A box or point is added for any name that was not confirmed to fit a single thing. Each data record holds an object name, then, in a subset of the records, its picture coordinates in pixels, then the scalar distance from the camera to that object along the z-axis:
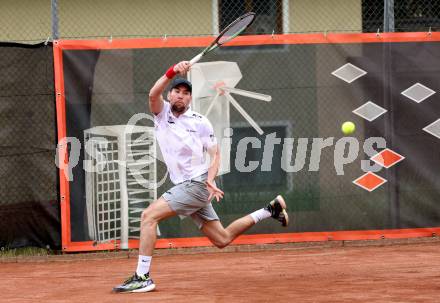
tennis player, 14.17
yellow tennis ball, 19.52
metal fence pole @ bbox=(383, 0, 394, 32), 19.41
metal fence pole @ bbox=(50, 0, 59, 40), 18.78
